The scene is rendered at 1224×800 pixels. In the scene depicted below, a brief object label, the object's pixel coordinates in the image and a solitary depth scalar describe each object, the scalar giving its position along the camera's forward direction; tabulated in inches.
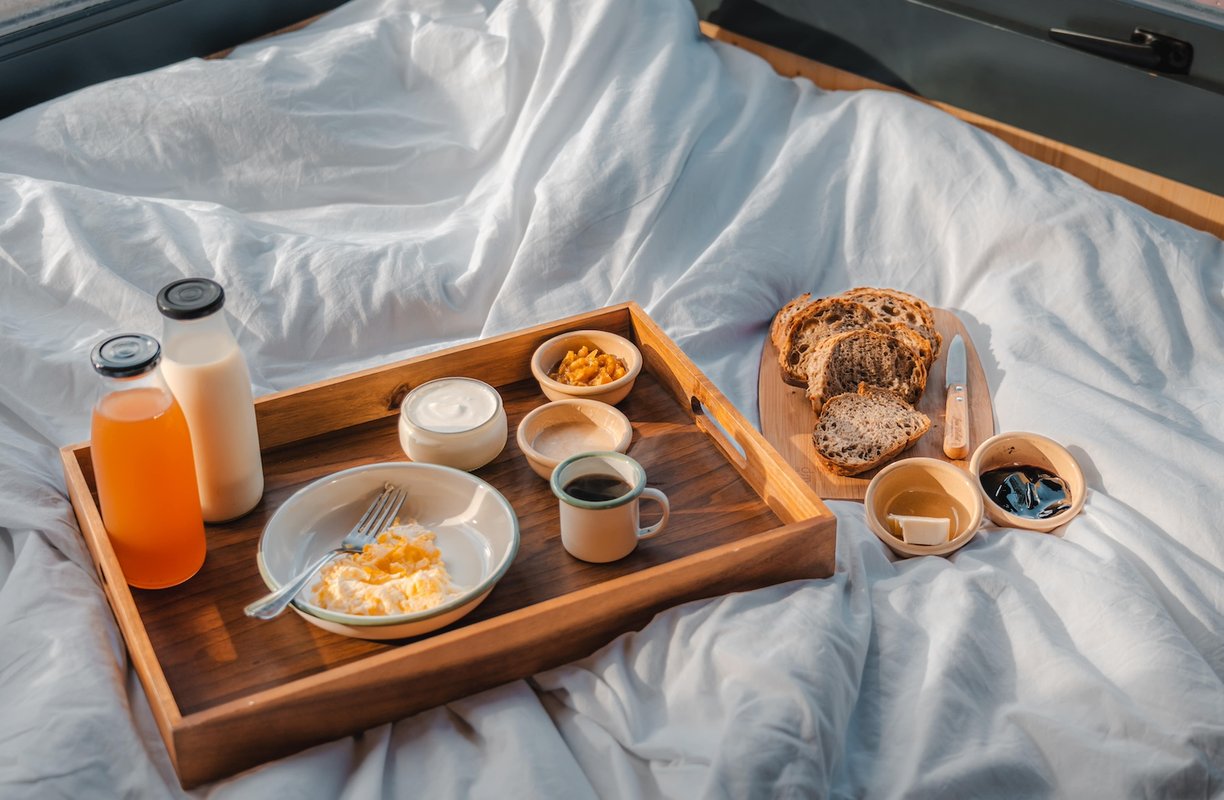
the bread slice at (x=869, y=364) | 57.4
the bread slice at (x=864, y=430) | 53.2
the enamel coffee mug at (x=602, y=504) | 42.8
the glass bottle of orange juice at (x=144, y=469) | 39.1
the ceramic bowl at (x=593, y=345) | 51.9
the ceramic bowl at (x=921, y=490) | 49.3
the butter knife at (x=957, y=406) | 54.5
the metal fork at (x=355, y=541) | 39.5
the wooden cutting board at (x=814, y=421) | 53.6
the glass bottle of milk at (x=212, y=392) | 41.1
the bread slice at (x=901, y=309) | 60.8
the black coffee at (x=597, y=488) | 44.3
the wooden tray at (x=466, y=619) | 38.2
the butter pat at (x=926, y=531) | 49.3
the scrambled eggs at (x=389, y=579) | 40.5
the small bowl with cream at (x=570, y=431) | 49.1
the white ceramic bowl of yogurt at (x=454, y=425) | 48.2
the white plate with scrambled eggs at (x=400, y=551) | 40.2
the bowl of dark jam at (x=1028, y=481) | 50.6
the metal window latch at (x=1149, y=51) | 66.4
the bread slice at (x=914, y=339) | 58.6
